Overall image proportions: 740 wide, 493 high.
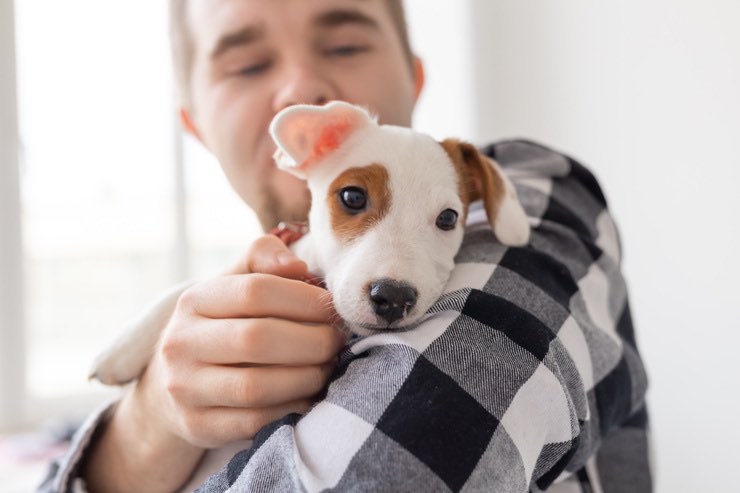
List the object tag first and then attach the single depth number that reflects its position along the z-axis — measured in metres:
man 0.41
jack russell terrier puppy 0.52
